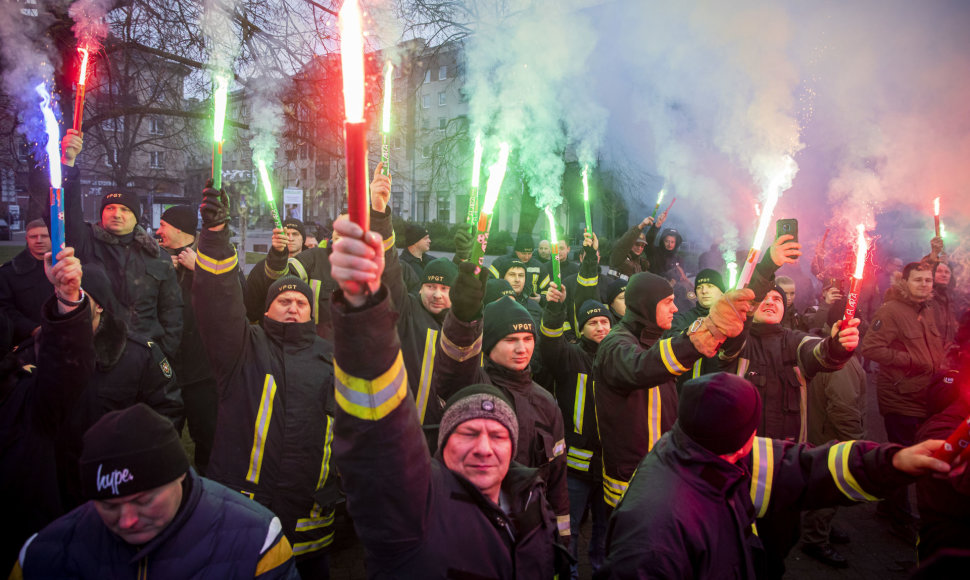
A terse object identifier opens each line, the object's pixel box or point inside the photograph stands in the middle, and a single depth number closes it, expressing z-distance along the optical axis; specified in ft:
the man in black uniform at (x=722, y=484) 5.87
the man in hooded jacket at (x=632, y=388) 9.72
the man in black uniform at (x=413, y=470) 3.92
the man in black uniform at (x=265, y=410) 9.19
